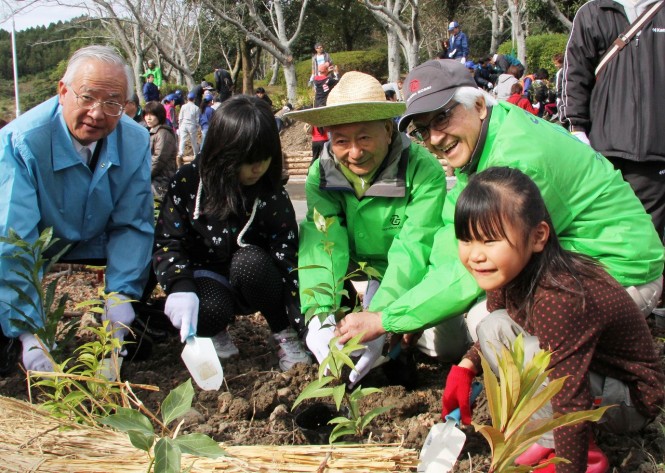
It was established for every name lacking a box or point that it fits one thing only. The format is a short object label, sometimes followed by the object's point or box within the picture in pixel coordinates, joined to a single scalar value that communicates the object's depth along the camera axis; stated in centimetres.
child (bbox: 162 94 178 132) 1487
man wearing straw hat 254
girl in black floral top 263
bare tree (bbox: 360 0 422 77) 1617
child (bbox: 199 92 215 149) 1444
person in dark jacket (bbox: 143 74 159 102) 1397
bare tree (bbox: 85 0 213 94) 2317
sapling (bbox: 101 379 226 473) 117
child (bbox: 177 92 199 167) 1464
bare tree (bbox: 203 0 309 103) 1854
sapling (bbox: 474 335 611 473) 117
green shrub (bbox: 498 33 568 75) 2184
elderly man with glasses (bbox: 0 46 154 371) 256
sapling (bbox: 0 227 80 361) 202
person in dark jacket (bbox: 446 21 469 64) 1547
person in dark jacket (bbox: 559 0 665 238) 302
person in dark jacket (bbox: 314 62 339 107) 1394
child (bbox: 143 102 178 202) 656
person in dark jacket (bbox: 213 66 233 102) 1570
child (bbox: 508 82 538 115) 1153
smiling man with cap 221
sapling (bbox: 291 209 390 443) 163
